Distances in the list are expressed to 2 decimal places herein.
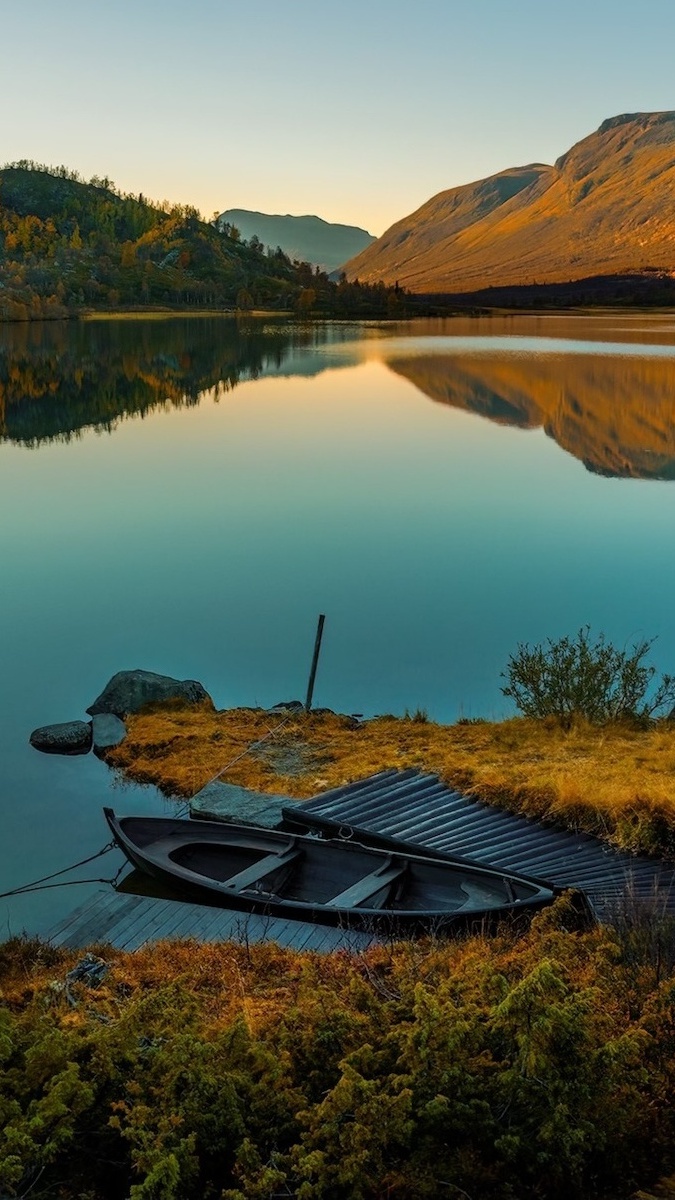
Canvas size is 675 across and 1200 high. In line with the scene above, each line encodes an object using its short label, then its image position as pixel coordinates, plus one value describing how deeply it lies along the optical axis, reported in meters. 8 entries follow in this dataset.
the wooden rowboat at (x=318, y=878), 11.63
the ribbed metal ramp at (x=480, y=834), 12.06
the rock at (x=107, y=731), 19.94
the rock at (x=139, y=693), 21.50
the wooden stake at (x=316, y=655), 21.25
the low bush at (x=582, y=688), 20.12
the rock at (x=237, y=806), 15.93
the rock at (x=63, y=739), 19.61
